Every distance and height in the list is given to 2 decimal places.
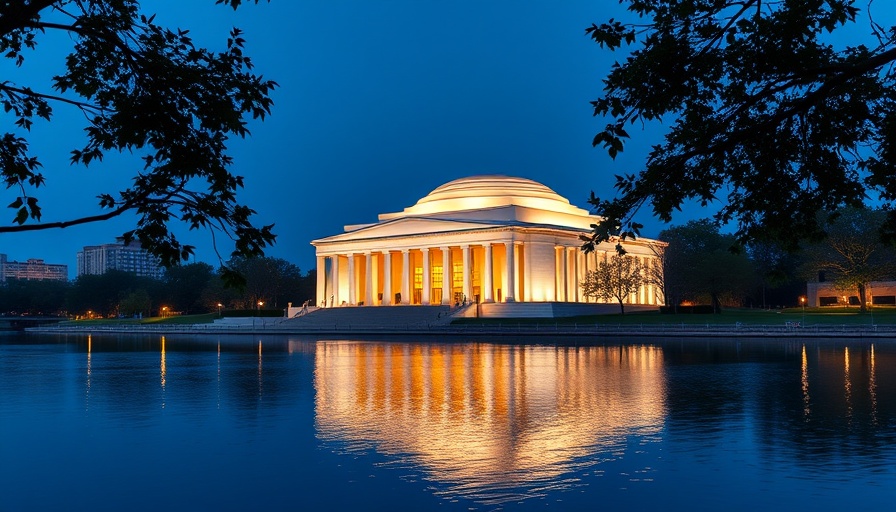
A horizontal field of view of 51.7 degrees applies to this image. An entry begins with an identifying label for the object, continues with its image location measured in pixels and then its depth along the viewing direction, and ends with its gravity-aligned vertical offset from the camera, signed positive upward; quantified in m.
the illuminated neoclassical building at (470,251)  115.19 +8.41
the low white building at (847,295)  124.94 +2.21
